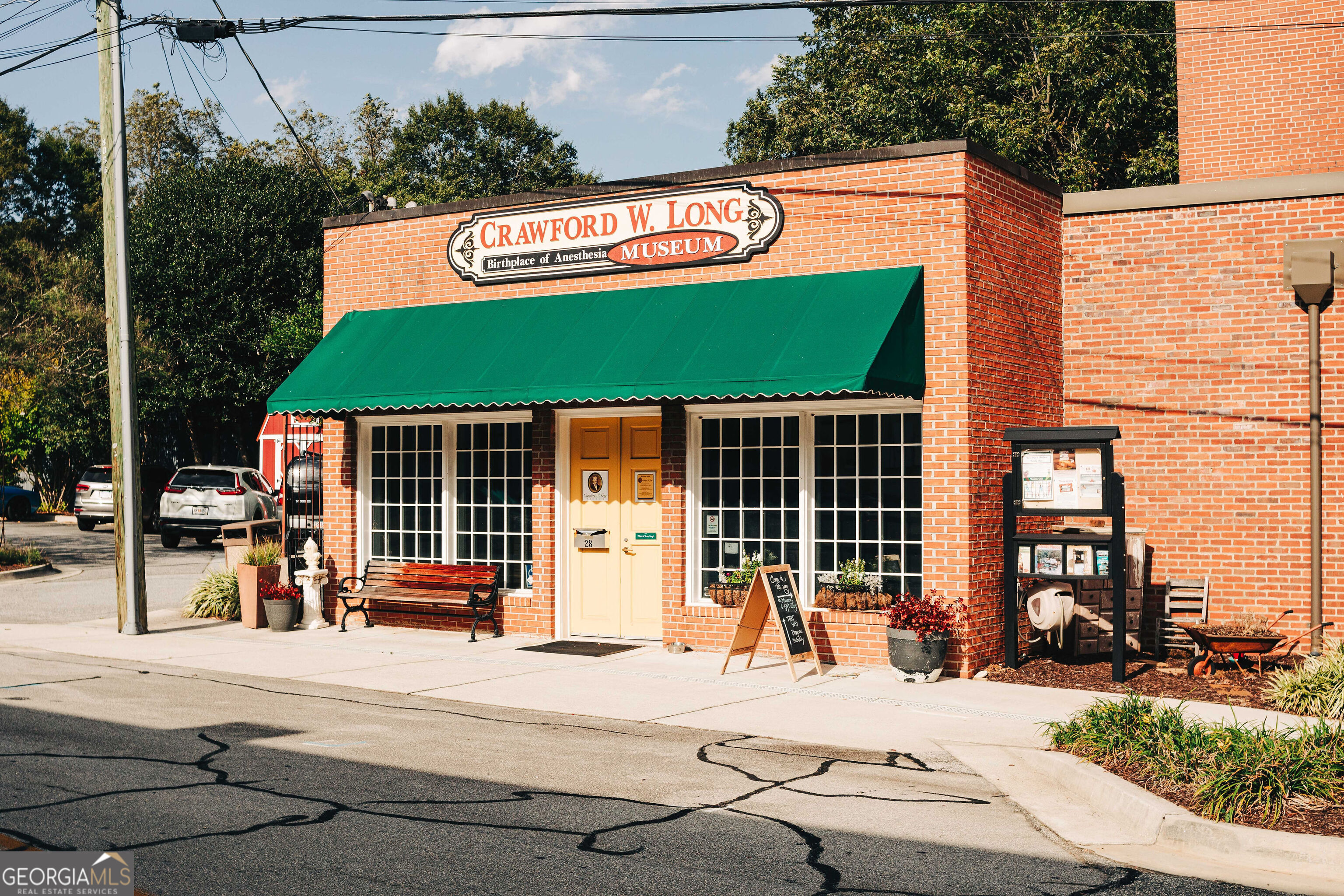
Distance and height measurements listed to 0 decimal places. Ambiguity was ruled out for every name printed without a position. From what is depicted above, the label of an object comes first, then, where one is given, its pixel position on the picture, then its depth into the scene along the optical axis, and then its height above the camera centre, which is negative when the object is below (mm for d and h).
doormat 13414 -2165
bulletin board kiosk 11484 -465
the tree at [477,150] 49188 +12712
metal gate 16469 -517
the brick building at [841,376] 12188 +852
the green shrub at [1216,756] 6465 -1789
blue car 36594 -1272
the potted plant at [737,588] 13117 -1435
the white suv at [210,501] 28141 -953
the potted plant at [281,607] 15344 -1873
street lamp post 11906 +1663
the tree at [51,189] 52344 +12351
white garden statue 15602 -1624
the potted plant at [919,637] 11484 -1744
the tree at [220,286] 34906 +5113
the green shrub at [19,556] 22516 -1780
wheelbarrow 11297 -1838
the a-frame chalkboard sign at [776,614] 11648 -1564
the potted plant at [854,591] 12445 -1417
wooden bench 14562 -1591
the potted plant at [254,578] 15586 -1536
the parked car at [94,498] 31562 -974
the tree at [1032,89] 28828 +9156
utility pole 14688 +1406
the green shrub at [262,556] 15812 -1264
